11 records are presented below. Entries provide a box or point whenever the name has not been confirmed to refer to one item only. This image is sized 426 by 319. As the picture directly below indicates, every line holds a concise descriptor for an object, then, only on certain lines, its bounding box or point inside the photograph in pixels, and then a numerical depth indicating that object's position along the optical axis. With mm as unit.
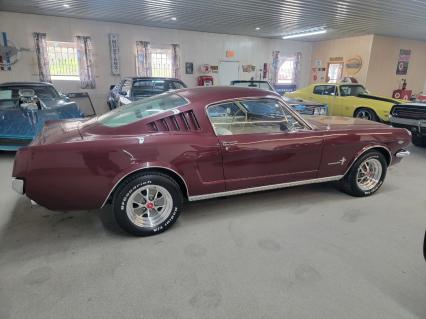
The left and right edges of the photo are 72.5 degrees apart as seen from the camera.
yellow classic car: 7754
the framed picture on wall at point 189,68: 11319
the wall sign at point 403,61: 12106
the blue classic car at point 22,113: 4926
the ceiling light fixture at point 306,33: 10422
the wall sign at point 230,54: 12023
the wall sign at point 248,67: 12625
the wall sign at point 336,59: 12516
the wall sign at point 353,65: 11672
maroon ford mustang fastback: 2365
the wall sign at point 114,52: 9797
